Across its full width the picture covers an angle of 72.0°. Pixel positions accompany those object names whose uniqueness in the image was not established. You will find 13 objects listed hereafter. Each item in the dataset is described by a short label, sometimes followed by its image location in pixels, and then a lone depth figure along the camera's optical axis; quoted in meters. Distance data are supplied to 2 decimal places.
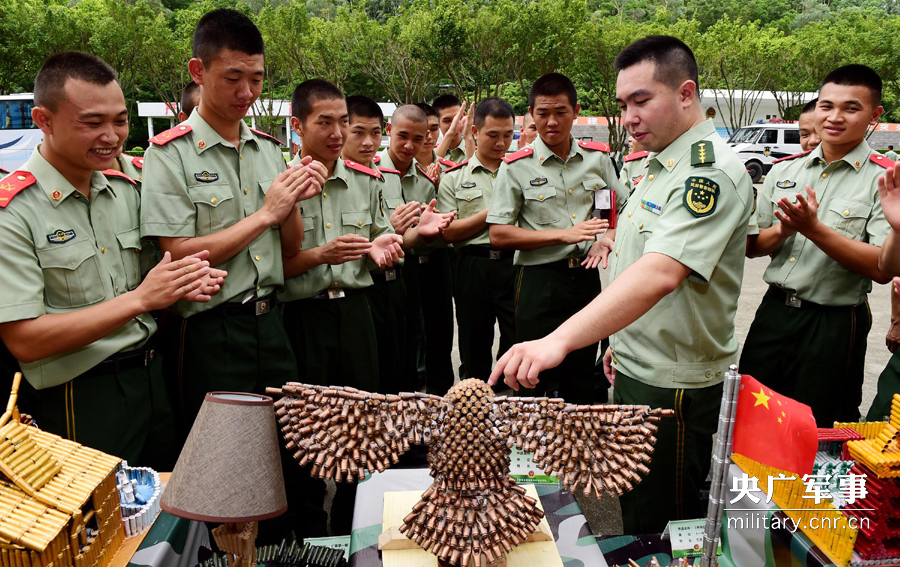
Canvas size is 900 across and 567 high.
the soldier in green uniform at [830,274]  2.80
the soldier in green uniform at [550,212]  3.57
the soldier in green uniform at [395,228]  3.29
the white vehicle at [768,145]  19.42
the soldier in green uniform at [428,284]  4.27
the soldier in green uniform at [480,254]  4.21
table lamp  1.26
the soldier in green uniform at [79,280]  1.89
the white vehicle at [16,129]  12.76
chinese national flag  1.28
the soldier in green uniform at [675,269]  1.76
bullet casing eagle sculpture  1.36
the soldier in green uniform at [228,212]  2.27
